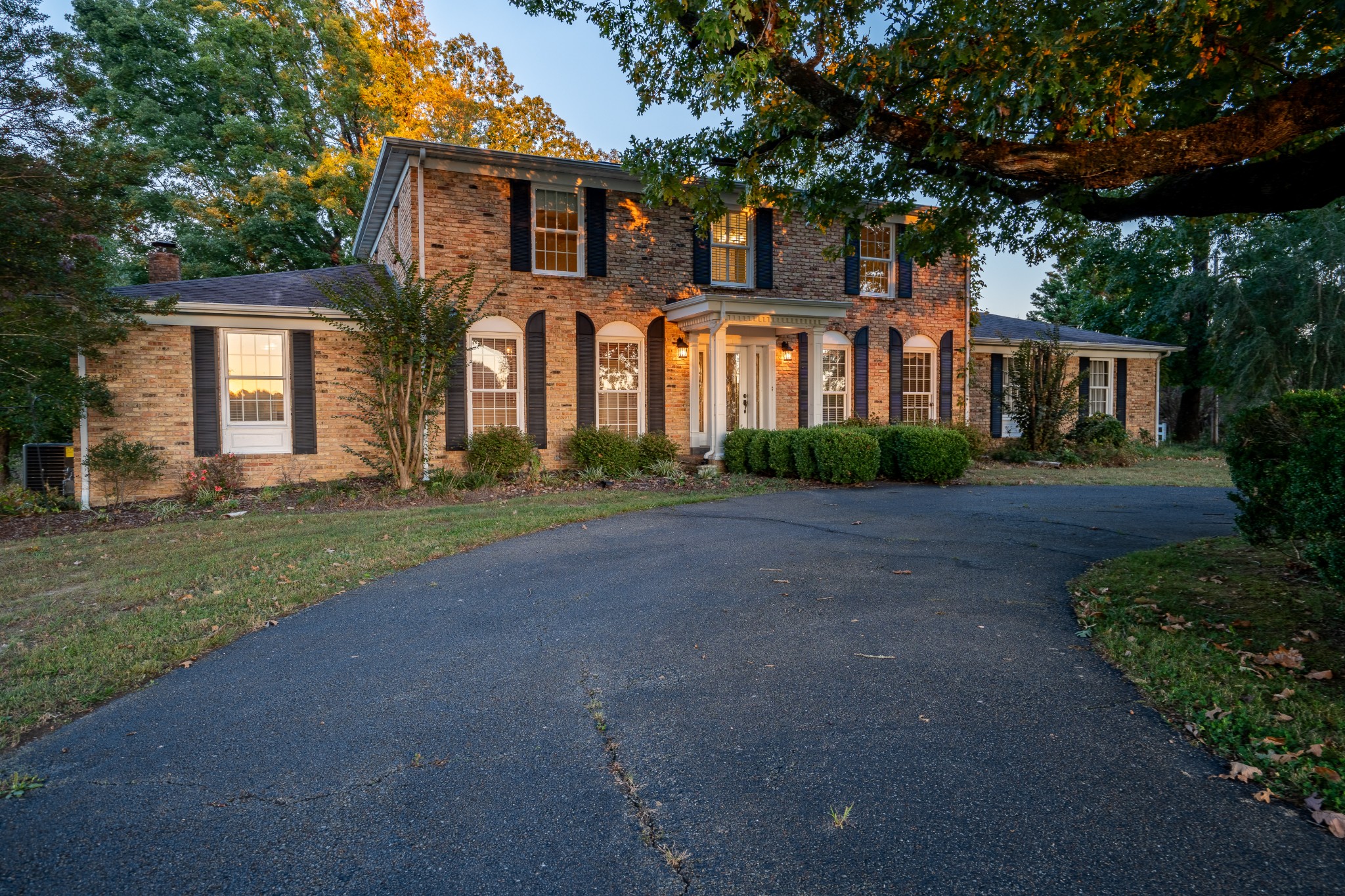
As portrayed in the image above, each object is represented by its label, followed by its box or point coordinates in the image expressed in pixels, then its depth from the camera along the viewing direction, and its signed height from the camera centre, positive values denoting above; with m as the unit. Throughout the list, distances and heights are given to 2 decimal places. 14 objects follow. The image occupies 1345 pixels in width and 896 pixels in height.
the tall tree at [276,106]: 21.62 +10.87
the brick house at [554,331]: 11.91 +1.97
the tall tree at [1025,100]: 5.02 +3.05
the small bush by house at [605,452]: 13.07 -0.44
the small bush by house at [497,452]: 12.55 -0.40
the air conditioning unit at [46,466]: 11.87 -0.56
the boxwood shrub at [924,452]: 12.25 -0.46
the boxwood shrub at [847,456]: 11.95 -0.49
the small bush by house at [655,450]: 13.45 -0.41
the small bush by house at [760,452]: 13.27 -0.47
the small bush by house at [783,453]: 12.79 -0.47
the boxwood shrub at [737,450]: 13.70 -0.44
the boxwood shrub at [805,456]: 12.41 -0.52
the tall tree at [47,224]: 8.88 +2.80
